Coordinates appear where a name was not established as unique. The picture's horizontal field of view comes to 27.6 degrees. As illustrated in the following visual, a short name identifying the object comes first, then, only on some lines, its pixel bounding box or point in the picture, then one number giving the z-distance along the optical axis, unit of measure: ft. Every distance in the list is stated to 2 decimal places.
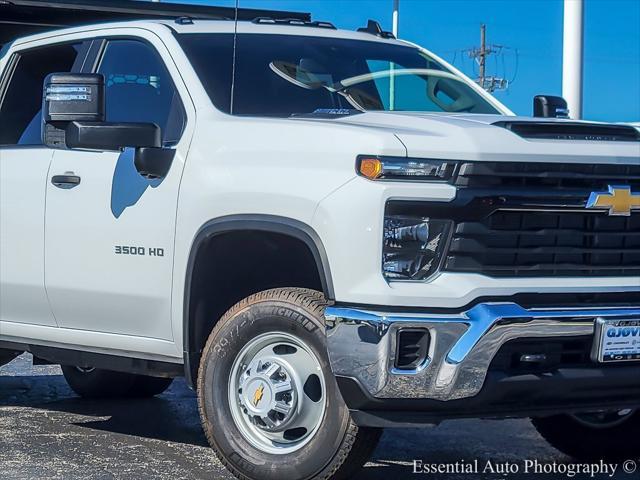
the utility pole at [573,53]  38.75
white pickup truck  15.15
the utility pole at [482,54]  228.43
